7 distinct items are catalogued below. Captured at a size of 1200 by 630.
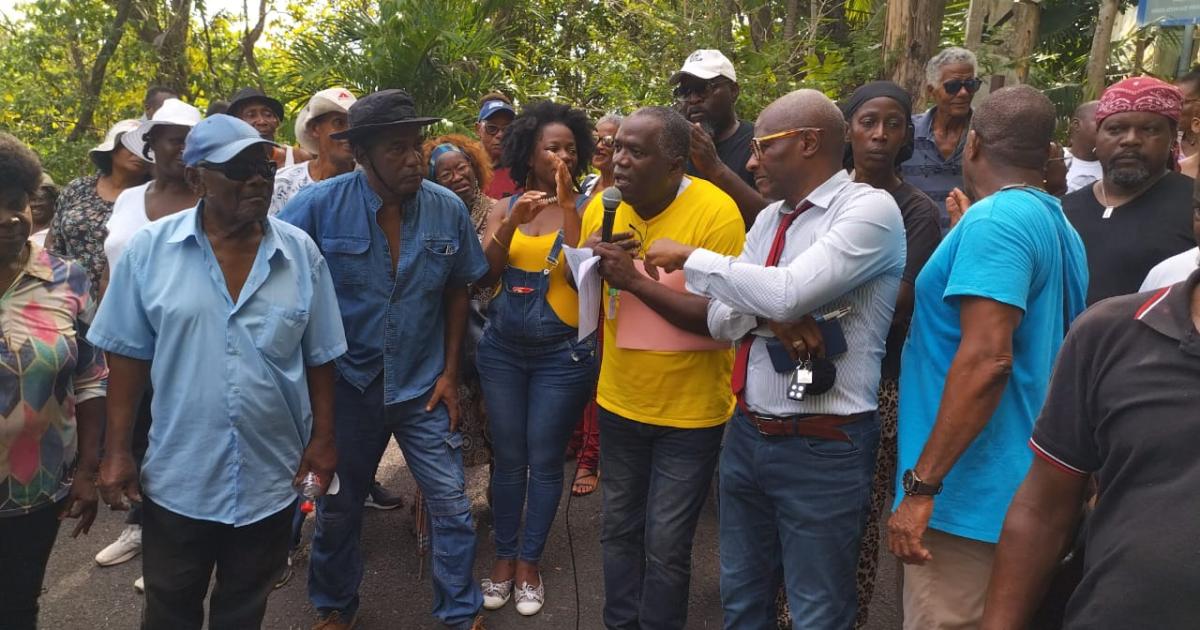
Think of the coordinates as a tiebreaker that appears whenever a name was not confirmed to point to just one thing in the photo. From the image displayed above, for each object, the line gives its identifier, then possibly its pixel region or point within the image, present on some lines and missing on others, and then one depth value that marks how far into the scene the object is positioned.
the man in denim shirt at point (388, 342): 3.63
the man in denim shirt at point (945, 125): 4.75
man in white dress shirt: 2.60
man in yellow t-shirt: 3.23
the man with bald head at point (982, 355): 2.35
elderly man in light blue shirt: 2.83
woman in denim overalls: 3.97
